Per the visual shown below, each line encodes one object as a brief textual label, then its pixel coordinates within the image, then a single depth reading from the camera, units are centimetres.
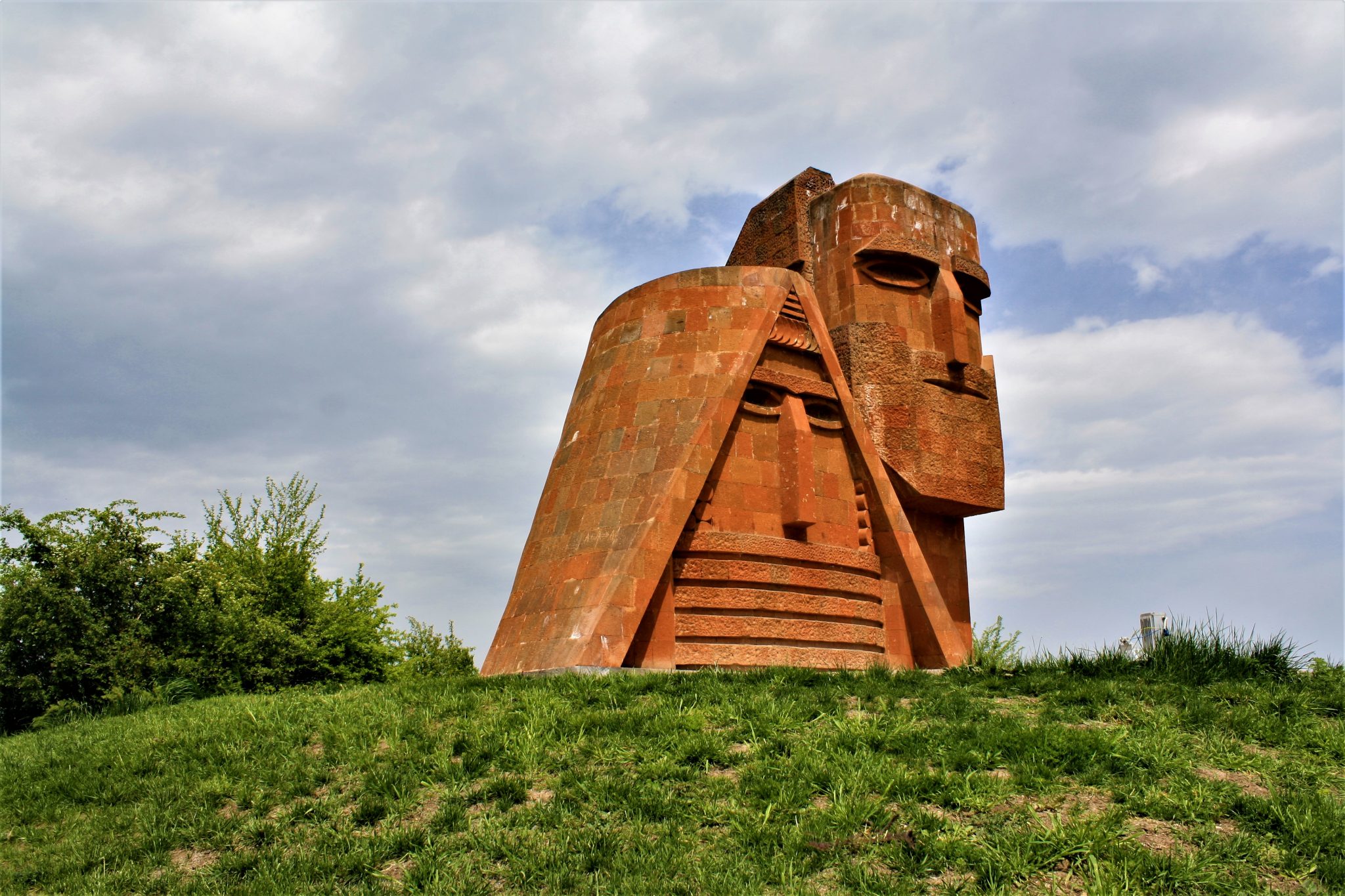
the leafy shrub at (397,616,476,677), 2109
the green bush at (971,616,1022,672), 1037
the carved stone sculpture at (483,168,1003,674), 1208
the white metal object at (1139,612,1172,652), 1447
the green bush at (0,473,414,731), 1398
